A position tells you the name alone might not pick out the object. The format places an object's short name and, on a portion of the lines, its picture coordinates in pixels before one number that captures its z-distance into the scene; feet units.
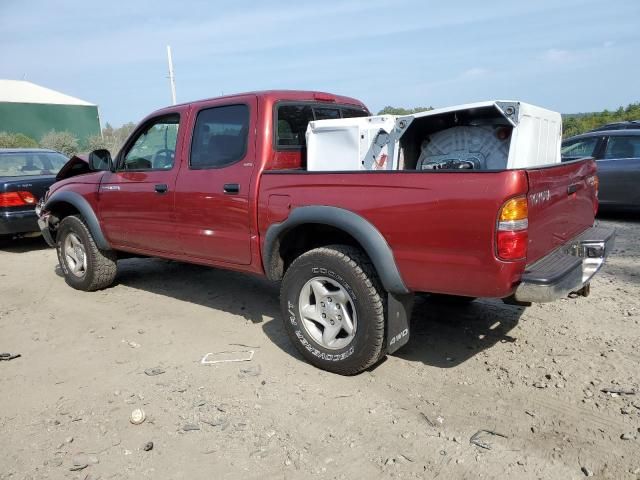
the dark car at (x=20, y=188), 24.12
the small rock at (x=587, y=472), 7.64
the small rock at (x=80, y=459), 8.45
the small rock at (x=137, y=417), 9.61
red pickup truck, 8.78
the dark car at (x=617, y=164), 26.23
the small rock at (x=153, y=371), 11.57
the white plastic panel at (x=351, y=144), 11.44
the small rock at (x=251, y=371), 11.39
